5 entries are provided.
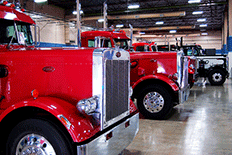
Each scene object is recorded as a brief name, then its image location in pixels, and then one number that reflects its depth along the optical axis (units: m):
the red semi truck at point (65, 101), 2.64
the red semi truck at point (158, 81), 6.10
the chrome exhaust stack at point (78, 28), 8.85
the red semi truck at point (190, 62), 9.65
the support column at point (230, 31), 18.45
